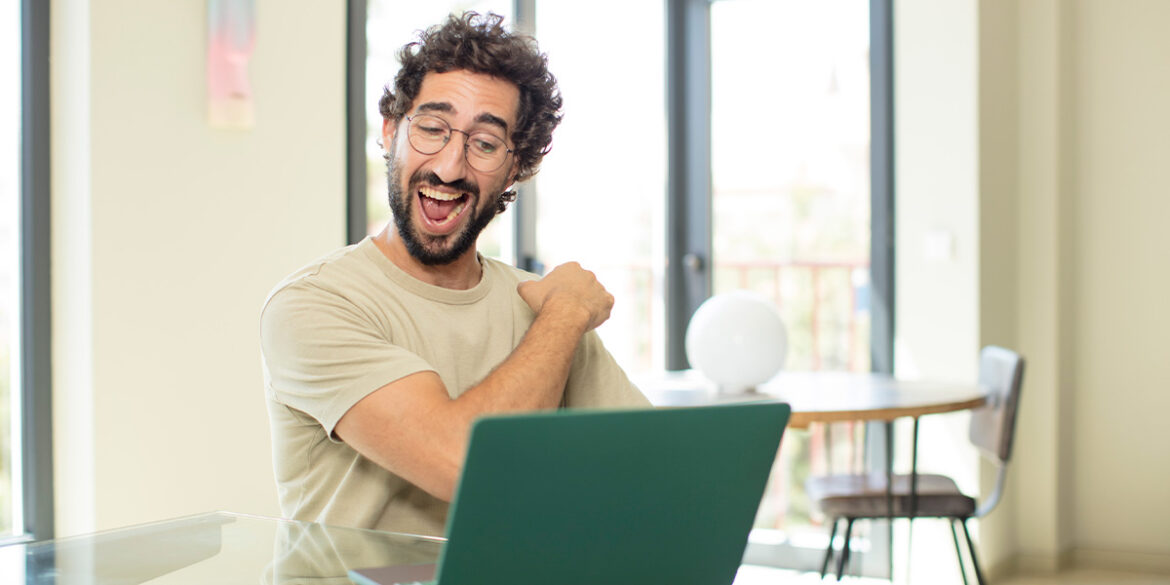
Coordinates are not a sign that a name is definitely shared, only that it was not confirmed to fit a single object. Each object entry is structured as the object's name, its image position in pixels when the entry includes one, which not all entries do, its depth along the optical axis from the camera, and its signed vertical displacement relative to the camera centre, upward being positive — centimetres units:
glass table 106 -28
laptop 76 -16
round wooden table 251 -31
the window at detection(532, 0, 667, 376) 404 +36
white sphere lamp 273 -17
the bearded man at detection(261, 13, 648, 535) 123 -6
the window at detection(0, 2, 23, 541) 219 +2
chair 282 -57
